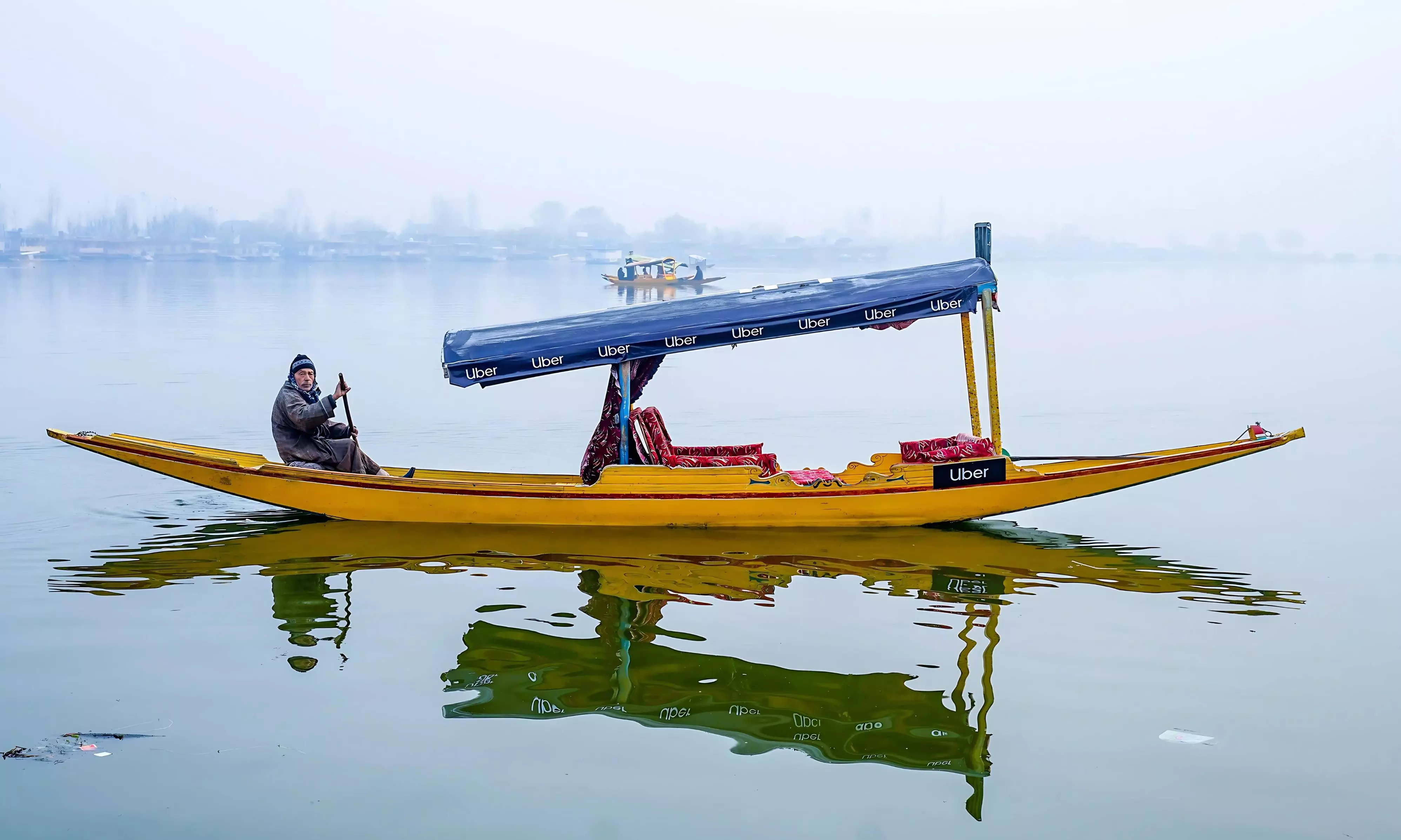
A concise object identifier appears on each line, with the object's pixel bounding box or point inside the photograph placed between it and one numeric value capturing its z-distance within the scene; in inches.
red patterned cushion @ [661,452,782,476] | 482.3
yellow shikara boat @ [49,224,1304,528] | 458.9
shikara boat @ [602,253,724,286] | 3038.9
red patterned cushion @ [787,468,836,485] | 467.2
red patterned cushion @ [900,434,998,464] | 466.0
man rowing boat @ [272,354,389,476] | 470.0
